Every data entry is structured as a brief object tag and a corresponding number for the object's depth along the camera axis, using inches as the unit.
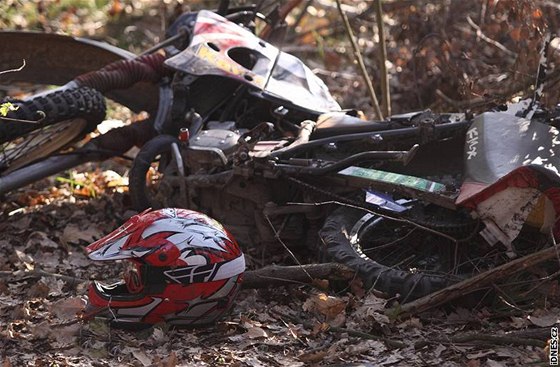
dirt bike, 465.1
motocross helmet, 435.0
